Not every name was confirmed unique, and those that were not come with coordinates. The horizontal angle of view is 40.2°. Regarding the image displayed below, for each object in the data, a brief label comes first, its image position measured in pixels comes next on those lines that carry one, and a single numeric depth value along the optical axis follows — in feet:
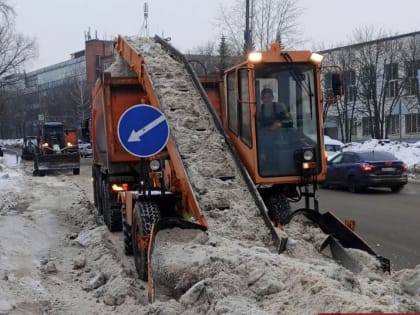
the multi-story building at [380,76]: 138.31
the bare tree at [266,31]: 105.91
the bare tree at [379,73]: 141.79
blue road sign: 24.89
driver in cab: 25.12
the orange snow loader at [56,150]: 96.48
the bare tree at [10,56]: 157.48
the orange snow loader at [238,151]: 23.79
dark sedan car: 62.90
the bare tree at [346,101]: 144.25
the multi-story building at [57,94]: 252.01
